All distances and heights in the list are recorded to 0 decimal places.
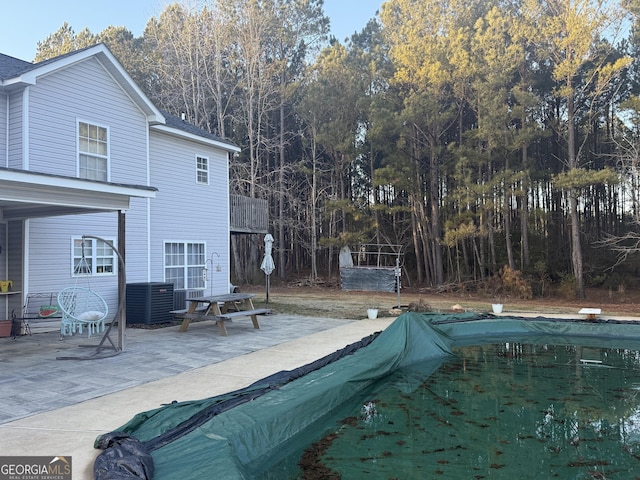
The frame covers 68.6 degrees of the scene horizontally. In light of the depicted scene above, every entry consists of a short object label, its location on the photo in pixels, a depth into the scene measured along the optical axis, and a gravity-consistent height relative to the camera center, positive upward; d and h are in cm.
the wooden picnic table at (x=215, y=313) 818 -86
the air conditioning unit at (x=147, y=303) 962 -72
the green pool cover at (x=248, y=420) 280 -118
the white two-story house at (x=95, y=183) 764 +174
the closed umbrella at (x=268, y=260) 1310 +12
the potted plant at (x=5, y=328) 787 -95
